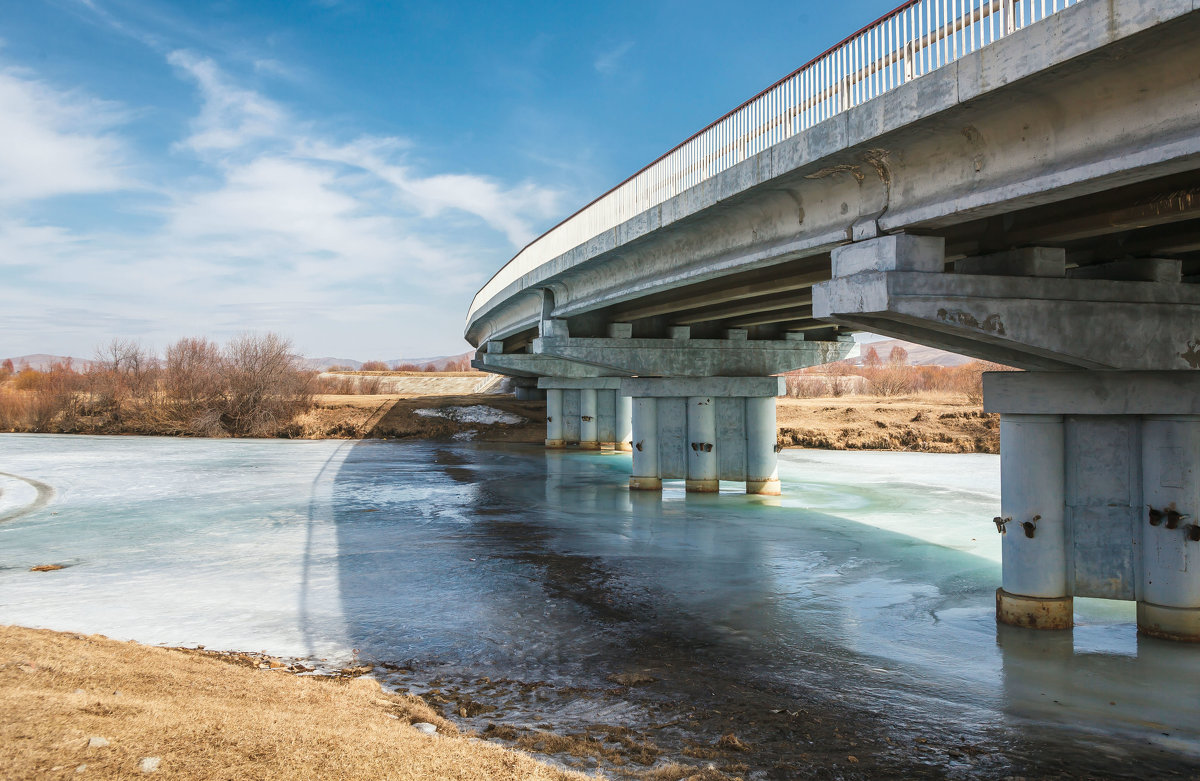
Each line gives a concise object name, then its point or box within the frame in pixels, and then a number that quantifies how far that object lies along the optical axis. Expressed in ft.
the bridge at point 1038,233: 23.71
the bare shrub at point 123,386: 182.39
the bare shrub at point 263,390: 175.83
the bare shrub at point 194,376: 179.93
